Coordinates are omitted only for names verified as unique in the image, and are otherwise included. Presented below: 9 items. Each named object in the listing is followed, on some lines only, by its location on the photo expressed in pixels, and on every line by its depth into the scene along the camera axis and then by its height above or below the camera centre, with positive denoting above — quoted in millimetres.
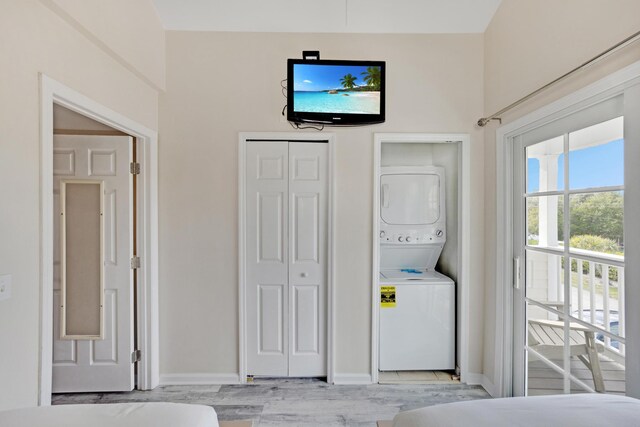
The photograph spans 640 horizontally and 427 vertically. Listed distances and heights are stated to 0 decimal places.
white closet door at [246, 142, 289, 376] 2527 -376
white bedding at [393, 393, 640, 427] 797 -554
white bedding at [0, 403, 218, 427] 793 -555
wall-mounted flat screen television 2316 +939
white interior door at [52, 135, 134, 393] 2318 -432
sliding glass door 1483 -227
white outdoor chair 1583 -755
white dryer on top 2832 +77
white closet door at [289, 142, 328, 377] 2541 -383
